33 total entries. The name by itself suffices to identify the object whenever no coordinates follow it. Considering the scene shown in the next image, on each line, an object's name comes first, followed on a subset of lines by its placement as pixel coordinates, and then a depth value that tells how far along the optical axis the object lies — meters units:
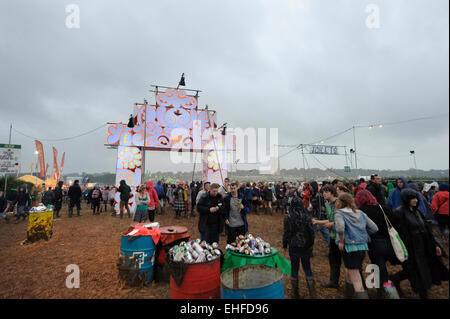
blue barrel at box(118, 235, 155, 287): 3.62
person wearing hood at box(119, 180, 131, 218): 10.14
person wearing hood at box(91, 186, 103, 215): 12.20
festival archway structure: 11.07
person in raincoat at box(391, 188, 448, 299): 2.52
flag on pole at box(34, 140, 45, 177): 18.69
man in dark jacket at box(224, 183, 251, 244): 4.52
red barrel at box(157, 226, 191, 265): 3.80
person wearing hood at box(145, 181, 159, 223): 6.92
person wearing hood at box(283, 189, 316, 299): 3.19
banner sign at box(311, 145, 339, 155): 20.69
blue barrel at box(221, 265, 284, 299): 2.21
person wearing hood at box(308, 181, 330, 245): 5.14
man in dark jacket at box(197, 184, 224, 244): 4.29
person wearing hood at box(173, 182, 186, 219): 10.30
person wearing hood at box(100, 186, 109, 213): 13.62
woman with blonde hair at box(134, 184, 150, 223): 6.32
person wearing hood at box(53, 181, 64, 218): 10.34
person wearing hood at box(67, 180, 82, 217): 10.75
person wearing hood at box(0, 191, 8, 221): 9.11
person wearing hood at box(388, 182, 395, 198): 8.51
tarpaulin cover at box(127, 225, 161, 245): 3.66
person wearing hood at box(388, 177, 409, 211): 5.14
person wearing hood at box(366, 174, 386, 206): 6.15
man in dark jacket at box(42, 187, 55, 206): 10.02
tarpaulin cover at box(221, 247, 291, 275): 2.95
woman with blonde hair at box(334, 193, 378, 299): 2.75
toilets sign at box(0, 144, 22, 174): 8.75
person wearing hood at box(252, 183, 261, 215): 11.41
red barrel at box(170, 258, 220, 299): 2.64
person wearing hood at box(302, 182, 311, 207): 6.43
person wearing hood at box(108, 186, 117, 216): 12.91
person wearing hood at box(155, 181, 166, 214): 10.93
